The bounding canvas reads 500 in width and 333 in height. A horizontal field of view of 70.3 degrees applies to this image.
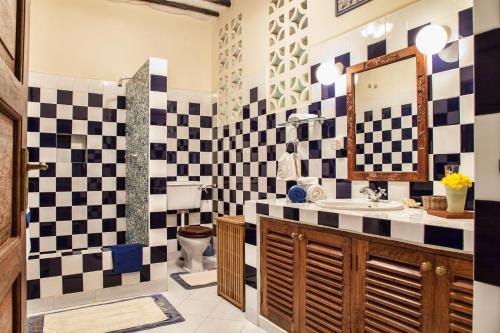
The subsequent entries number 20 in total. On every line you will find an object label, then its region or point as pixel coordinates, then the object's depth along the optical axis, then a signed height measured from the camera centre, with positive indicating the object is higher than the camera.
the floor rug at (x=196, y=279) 3.49 -1.14
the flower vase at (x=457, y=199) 1.71 -0.14
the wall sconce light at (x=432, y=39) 2.02 +0.75
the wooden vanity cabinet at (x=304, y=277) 1.94 -0.66
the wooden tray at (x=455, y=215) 1.67 -0.21
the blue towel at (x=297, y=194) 2.55 -0.18
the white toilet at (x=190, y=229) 3.74 -0.64
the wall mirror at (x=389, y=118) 2.17 +0.35
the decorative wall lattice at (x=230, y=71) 4.04 +1.16
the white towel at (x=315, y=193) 2.60 -0.17
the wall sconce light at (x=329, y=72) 2.73 +0.76
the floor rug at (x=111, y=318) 2.59 -1.16
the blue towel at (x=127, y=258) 3.18 -0.81
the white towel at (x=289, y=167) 2.95 +0.02
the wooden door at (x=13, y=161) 0.80 +0.02
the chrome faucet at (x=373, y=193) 2.27 -0.15
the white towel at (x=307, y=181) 2.71 -0.09
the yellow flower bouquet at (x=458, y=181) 1.71 -0.05
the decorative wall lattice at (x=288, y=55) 3.10 +1.05
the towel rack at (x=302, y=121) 2.83 +0.40
